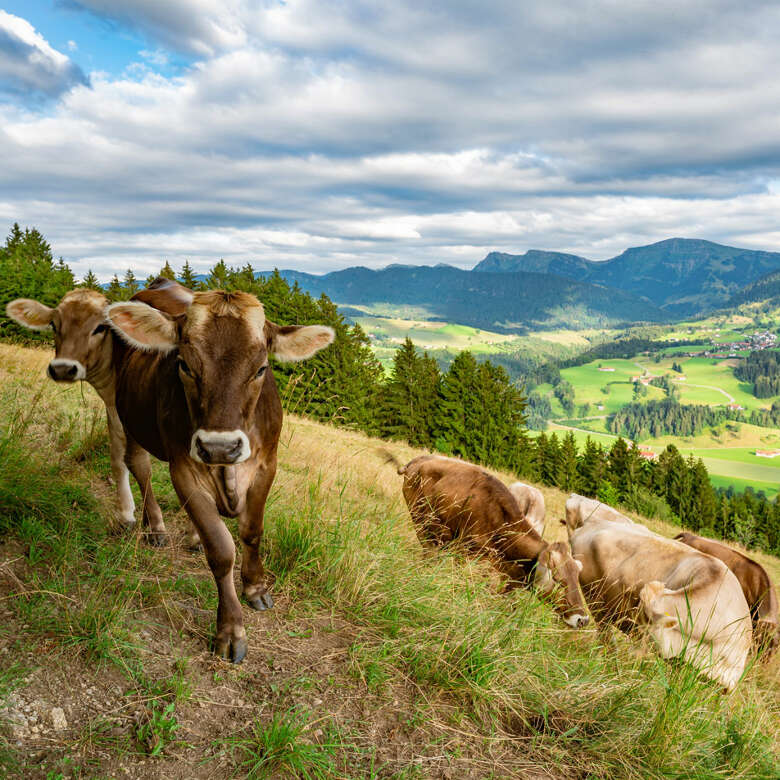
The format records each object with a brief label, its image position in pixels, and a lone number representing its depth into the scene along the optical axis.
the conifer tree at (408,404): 45.56
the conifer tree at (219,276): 52.97
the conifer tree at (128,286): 50.19
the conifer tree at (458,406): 45.47
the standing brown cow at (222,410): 3.13
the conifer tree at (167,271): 48.19
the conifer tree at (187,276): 55.78
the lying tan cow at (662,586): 5.65
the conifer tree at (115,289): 49.25
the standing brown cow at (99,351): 4.87
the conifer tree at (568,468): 54.03
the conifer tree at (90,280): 58.61
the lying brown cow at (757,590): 7.16
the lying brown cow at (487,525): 5.88
